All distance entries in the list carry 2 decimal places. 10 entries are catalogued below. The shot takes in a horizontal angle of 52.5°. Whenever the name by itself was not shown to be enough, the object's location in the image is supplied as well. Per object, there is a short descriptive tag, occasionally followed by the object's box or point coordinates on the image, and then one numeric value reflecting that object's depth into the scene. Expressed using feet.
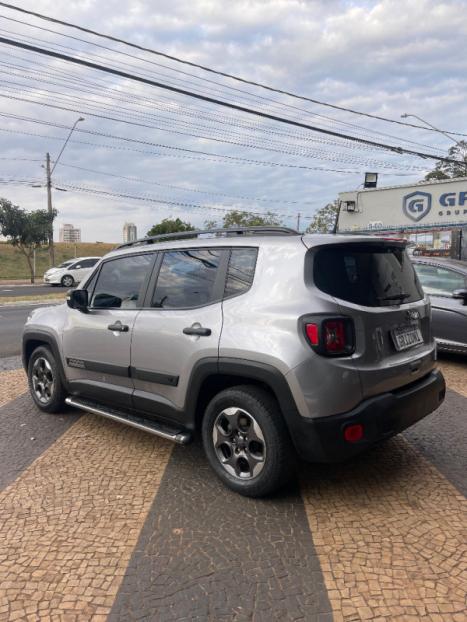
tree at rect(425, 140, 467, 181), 144.90
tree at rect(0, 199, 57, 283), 96.37
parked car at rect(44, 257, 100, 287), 88.69
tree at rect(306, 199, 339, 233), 166.09
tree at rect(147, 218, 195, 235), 173.68
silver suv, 9.04
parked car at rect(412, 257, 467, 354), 21.61
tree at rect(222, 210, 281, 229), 191.30
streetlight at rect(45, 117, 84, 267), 102.66
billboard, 58.54
